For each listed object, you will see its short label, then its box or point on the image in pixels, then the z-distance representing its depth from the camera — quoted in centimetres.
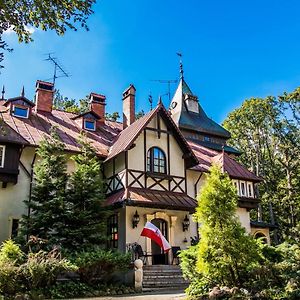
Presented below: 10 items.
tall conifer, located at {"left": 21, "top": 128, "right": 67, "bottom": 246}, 1227
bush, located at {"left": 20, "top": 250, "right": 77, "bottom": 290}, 944
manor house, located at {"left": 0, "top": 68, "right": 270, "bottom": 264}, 1409
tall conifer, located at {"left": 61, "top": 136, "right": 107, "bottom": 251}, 1232
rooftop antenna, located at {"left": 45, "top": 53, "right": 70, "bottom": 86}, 2027
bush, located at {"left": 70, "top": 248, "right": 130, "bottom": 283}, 1070
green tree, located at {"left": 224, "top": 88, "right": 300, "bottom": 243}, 2782
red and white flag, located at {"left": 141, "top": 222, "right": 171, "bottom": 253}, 1336
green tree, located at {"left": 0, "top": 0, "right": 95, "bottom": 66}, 758
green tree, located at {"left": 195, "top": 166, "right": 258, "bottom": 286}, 838
